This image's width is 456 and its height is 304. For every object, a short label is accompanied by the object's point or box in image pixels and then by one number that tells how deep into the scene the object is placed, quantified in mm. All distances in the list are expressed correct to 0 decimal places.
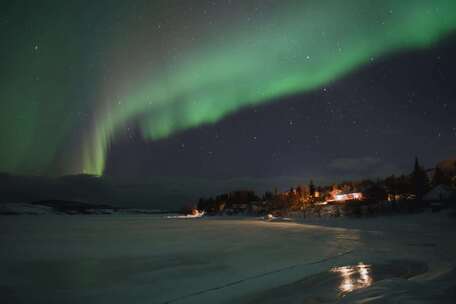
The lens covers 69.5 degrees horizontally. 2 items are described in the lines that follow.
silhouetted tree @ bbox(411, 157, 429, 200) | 79938
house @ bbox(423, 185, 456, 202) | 65688
